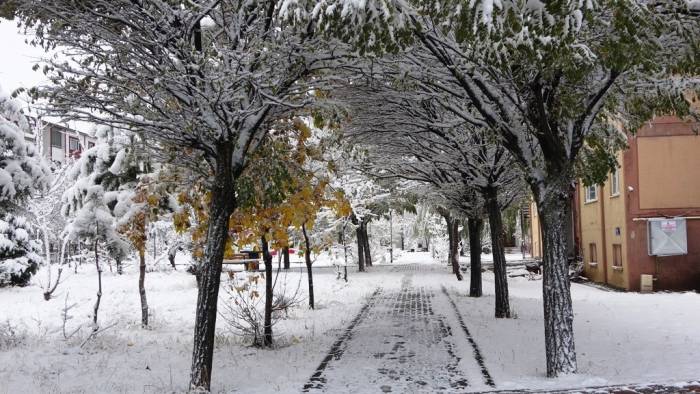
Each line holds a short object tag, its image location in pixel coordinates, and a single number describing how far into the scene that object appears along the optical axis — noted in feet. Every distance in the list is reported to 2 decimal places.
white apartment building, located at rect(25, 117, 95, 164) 162.30
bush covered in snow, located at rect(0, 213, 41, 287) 77.46
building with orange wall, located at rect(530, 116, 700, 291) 58.29
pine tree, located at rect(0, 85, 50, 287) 40.37
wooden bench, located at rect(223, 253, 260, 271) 76.35
